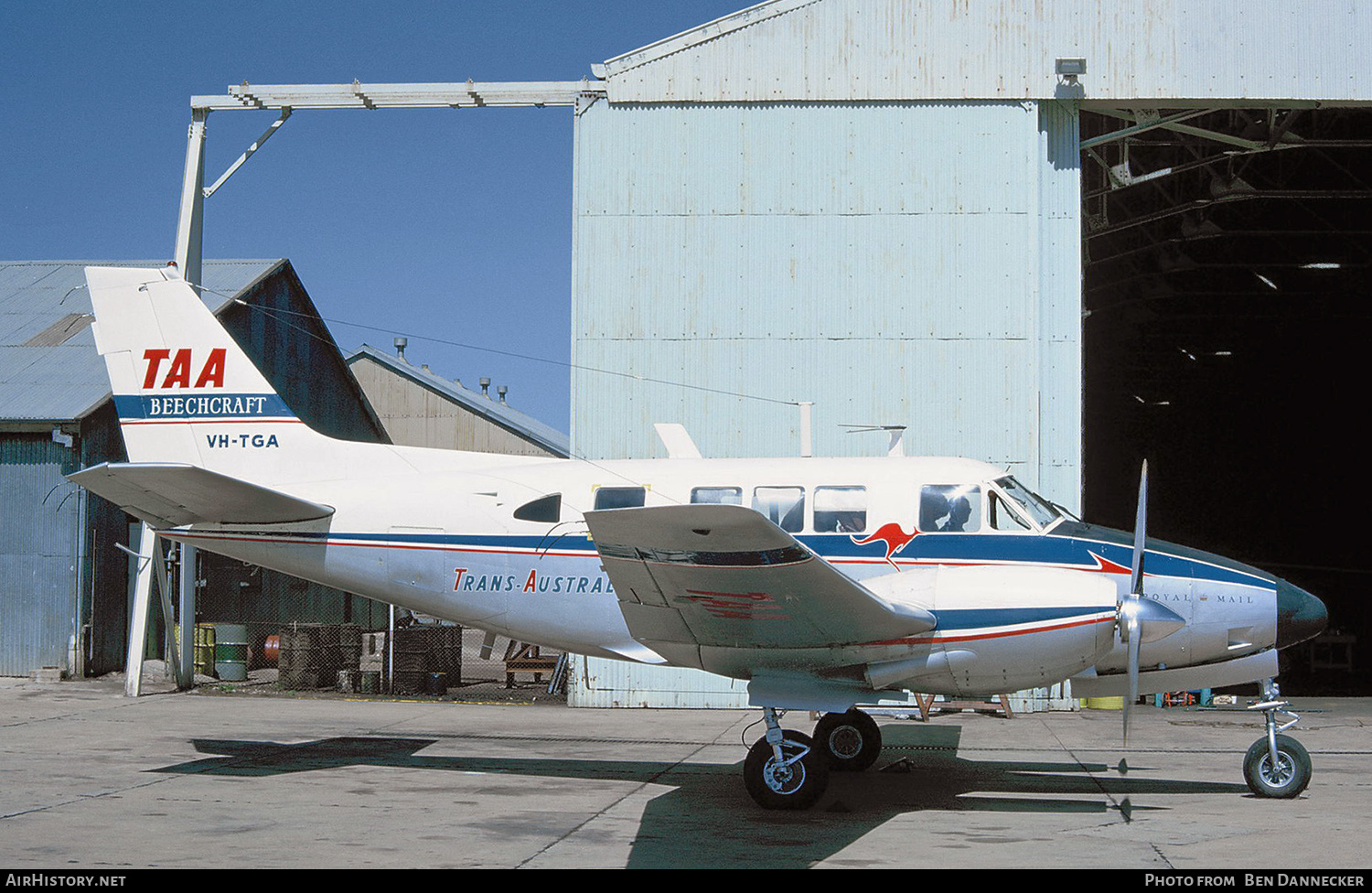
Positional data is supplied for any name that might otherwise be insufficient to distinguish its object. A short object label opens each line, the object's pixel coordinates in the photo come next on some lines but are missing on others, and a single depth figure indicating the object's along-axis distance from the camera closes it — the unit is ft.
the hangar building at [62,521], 67.67
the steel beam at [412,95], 62.64
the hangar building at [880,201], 60.29
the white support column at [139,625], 61.57
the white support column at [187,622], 65.67
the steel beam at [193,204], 64.85
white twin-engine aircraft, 33.53
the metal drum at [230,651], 69.67
